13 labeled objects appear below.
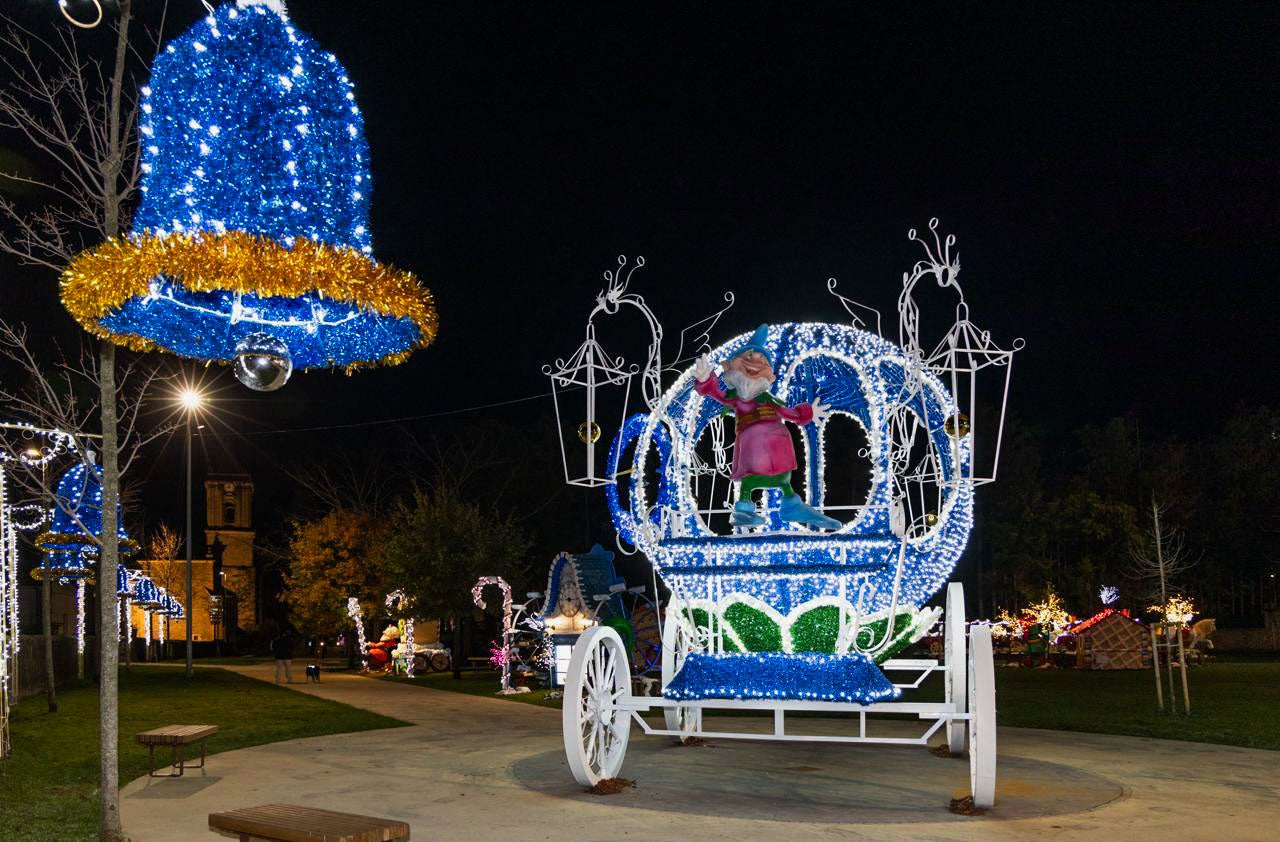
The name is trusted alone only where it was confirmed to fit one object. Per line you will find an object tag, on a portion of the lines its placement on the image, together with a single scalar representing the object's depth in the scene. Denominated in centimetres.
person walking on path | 2675
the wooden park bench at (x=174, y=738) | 1026
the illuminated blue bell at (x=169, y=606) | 3669
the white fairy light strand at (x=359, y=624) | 3375
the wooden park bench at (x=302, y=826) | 609
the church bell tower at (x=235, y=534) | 6297
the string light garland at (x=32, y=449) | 1084
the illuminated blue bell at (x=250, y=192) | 597
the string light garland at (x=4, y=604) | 1169
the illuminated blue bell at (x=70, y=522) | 1762
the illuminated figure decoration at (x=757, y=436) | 960
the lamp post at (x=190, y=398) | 1777
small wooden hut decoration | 3192
